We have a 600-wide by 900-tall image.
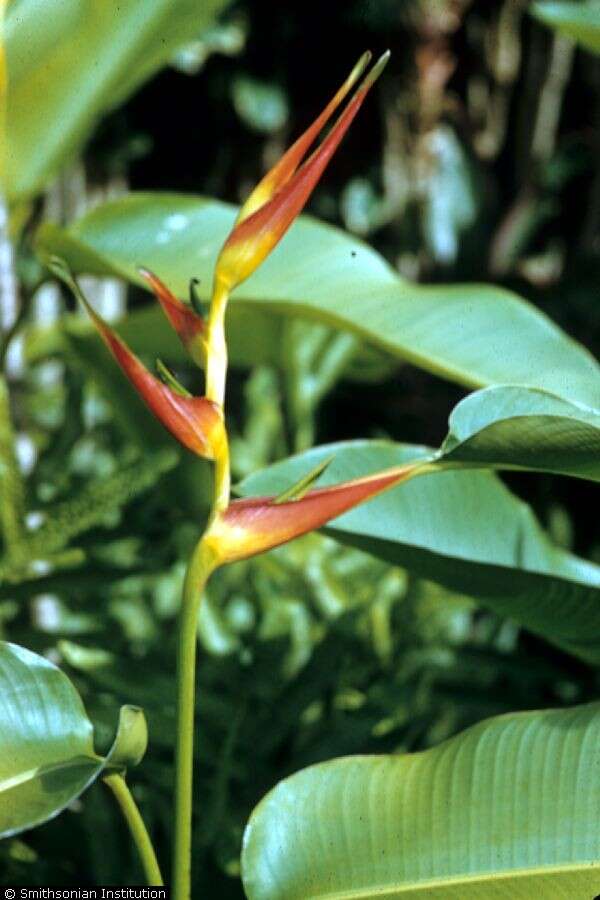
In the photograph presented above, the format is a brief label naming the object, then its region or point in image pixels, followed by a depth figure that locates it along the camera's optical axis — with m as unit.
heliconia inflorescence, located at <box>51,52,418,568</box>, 1.25
